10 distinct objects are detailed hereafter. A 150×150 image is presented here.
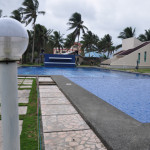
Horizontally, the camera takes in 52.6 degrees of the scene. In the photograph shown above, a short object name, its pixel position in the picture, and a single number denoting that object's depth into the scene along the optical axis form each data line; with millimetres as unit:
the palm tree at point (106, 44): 46728
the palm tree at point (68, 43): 40222
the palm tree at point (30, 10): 28188
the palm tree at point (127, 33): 38219
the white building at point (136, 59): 26531
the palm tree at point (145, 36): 38188
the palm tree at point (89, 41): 40241
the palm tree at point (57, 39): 40906
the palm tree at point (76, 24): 33500
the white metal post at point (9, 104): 962
